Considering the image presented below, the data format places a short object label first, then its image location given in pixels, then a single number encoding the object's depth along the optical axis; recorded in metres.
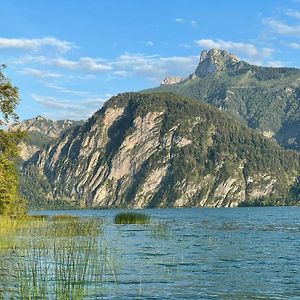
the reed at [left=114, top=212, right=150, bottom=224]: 89.75
